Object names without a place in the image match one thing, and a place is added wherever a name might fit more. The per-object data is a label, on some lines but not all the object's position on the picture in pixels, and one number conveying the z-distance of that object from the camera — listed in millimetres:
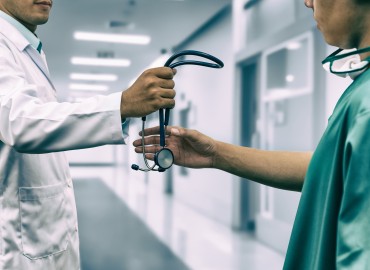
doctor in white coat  966
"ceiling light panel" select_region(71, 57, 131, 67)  9492
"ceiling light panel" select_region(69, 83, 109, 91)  13789
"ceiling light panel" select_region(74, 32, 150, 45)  7398
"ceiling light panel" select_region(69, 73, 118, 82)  11672
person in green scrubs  650
